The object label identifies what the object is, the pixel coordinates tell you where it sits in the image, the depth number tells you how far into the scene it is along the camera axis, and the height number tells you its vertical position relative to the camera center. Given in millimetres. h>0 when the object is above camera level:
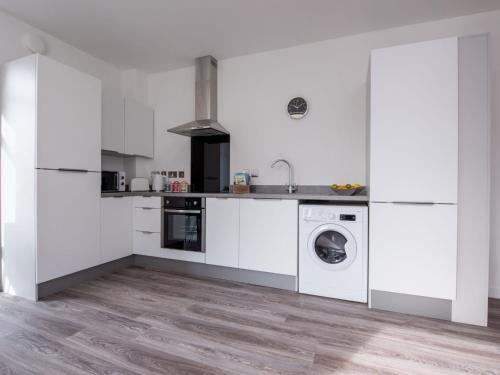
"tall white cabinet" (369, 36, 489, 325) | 1844 +145
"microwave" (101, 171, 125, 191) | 2977 +58
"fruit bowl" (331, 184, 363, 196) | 2379 -16
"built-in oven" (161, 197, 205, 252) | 2793 -394
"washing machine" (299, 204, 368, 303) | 2168 -536
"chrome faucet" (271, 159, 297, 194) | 2915 +109
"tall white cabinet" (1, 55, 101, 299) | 2160 +126
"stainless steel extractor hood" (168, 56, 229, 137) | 3223 +1127
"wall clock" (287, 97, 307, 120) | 2934 +863
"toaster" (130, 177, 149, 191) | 3268 +28
